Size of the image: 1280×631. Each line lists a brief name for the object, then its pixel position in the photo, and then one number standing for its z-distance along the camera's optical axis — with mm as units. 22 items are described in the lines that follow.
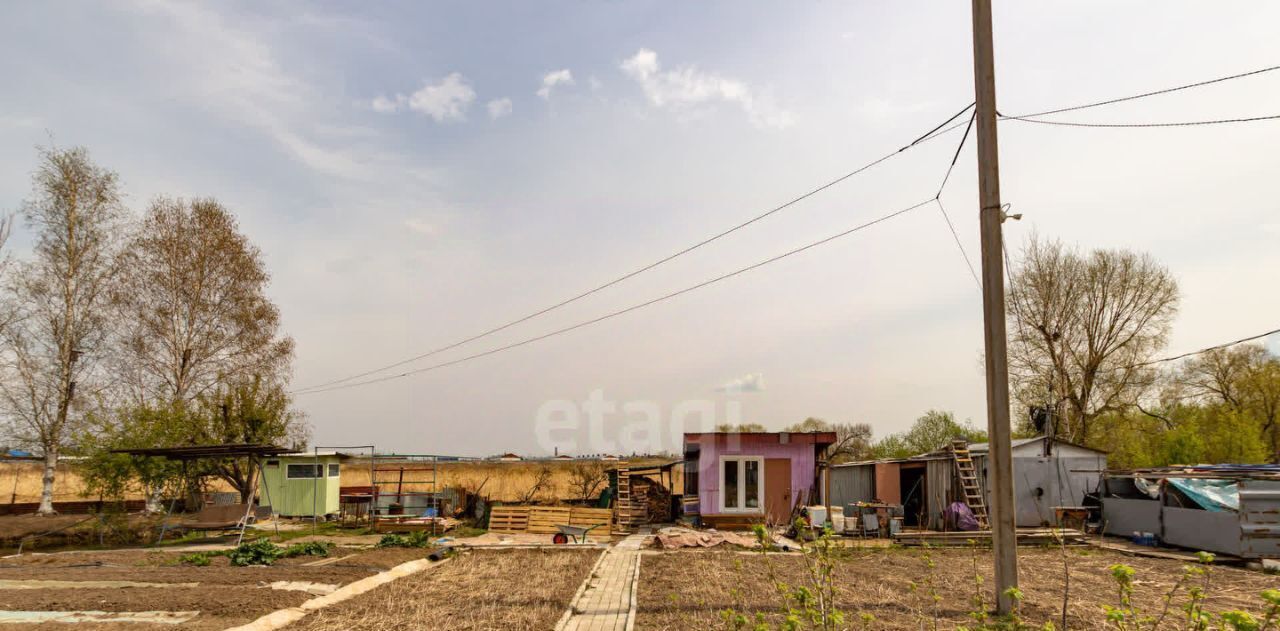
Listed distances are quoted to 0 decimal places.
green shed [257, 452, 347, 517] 29953
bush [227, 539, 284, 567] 15323
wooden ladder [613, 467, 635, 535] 24750
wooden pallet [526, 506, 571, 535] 24453
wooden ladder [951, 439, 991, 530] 22062
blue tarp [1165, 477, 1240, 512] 18203
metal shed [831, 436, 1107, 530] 23172
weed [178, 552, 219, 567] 15337
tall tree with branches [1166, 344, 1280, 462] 35656
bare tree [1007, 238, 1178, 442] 37250
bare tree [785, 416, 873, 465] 53375
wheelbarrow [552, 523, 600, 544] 20531
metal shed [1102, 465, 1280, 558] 16359
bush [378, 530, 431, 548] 19158
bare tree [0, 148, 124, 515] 27391
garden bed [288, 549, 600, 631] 9664
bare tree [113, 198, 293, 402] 29594
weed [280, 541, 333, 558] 16802
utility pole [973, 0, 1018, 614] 9438
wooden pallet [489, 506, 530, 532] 24625
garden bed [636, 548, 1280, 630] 10125
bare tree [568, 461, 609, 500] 32338
